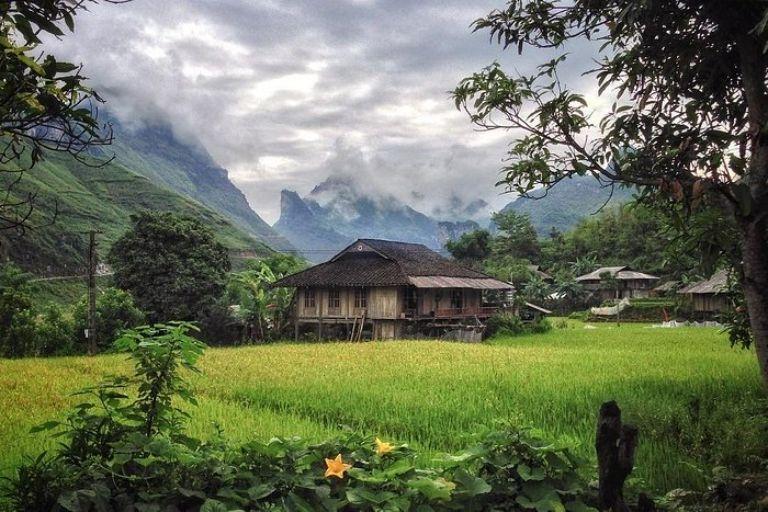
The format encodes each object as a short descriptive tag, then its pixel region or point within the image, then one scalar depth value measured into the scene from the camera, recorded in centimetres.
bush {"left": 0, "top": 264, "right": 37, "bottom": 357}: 2214
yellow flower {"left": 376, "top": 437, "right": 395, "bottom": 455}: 336
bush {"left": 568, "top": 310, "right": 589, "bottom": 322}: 4309
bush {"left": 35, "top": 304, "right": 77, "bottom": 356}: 2286
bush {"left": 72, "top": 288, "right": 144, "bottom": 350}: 2381
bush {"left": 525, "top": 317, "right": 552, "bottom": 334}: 2928
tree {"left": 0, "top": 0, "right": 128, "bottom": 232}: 277
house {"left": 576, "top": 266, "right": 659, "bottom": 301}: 5079
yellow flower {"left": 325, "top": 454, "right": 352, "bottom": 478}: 301
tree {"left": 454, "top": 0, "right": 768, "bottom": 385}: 480
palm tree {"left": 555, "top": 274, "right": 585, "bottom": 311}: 4978
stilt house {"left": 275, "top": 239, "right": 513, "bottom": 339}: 2820
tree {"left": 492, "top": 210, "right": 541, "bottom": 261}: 6475
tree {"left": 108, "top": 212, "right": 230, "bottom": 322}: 2719
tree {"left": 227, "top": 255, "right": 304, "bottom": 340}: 2889
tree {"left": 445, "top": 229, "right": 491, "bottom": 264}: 6018
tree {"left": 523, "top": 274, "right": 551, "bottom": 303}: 4944
